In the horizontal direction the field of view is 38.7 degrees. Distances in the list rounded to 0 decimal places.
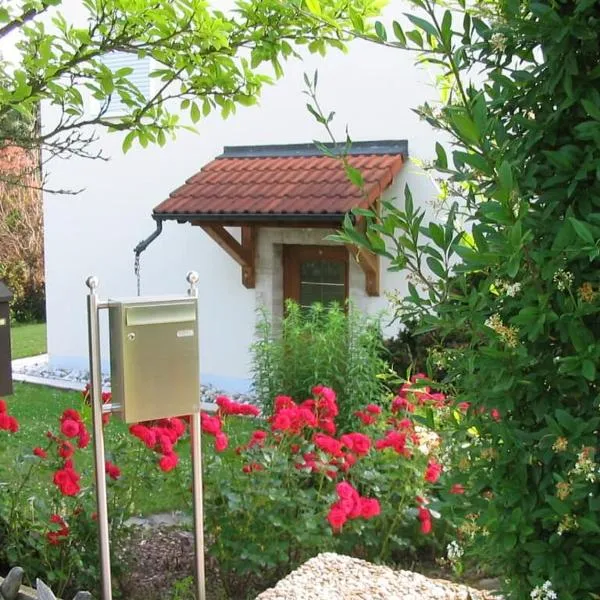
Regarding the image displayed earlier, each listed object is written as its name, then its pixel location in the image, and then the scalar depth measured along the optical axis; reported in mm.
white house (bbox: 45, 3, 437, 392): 9797
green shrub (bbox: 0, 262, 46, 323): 20359
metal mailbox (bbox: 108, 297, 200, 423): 3855
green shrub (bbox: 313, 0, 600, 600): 1665
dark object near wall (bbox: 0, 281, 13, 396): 4734
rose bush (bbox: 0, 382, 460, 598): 4215
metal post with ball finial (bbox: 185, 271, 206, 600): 4043
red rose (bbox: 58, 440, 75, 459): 4258
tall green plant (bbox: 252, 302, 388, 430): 7211
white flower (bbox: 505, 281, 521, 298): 1711
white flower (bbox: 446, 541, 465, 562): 2324
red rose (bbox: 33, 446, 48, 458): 4203
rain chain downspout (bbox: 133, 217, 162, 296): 10914
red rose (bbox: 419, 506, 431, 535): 4480
